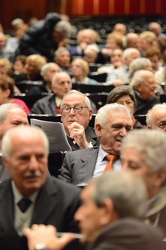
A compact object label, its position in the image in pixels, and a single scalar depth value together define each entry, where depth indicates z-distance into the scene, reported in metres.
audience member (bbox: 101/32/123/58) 13.86
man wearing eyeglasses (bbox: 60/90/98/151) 5.90
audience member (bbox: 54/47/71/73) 11.83
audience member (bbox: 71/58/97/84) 10.45
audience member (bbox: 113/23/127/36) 16.86
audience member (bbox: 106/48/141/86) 10.89
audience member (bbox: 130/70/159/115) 8.09
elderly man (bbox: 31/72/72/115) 8.27
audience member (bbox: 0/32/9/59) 13.58
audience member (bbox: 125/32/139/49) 13.60
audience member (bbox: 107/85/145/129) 6.77
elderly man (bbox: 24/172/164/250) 3.07
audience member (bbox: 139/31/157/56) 13.48
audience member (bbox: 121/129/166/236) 3.74
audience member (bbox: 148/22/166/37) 16.94
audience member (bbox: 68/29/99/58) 14.55
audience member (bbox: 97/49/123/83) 11.84
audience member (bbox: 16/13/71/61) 13.18
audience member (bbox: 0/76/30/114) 7.71
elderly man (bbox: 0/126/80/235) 3.73
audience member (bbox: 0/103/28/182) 5.52
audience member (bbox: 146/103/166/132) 5.71
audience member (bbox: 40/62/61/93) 9.93
